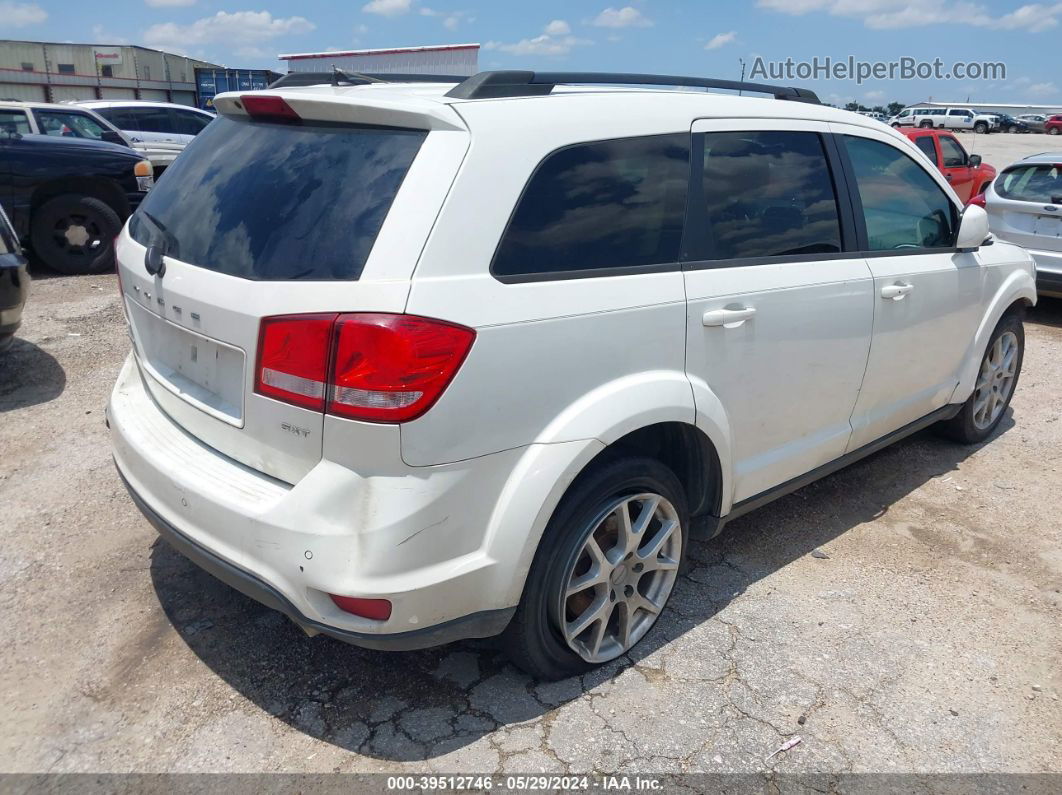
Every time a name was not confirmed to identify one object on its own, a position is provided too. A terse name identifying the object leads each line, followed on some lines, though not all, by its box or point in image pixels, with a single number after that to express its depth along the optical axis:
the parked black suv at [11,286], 5.12
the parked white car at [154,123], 13.78
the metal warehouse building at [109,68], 40.91
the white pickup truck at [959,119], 54.38
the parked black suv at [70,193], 7.93
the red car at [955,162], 12.34
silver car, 7.92
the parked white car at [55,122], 9.92
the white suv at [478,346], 2.15
